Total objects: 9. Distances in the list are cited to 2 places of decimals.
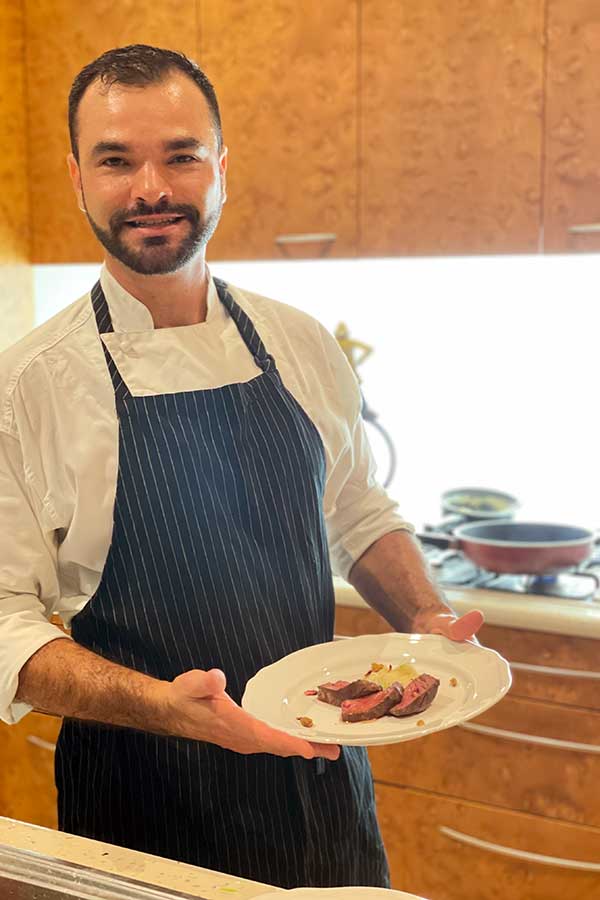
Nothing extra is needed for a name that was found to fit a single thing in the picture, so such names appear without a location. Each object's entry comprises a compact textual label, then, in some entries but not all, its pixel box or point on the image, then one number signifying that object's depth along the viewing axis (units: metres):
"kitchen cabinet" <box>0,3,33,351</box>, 2.83
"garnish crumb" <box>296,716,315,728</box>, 1.24
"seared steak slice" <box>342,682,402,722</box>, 1.27
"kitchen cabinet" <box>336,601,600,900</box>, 2.12
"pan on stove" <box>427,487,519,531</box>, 2.55
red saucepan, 2.19
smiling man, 1.46
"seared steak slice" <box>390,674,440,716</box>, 1.27
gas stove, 2.22
